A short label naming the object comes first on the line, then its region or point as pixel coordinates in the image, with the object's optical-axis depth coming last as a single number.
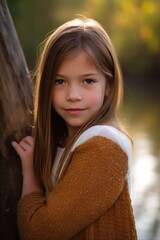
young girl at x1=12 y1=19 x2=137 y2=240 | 1.43
